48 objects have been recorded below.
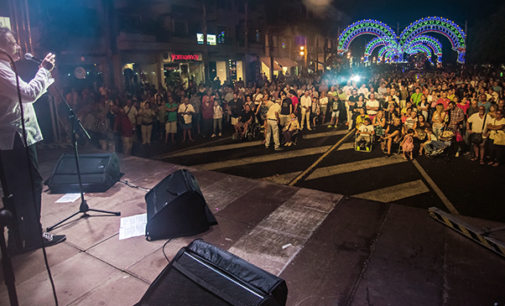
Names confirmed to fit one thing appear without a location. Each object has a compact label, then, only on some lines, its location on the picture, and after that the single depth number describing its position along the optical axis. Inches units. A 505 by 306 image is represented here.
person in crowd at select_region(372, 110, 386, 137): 414.3
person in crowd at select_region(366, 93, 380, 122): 454.9
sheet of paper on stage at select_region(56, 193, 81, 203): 225.0
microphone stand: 180.5
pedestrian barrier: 159.2
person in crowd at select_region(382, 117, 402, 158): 388.8
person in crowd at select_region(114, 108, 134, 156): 392.2
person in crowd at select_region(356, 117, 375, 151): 404.8
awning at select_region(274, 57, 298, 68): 1422.2
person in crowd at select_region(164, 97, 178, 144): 471.5
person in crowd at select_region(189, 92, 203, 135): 516.4
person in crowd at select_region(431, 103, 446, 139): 383.3
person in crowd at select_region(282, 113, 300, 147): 439.8
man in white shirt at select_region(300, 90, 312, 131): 546.0
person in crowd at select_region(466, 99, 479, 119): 382.6
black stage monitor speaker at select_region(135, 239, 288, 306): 89.7
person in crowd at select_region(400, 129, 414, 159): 372.2
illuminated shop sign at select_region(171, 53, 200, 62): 946.0
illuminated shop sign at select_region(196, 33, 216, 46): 1045.9
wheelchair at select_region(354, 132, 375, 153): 407.3
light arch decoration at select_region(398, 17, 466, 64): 1931.5
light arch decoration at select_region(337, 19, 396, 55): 2092.8
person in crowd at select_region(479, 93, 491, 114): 407.2
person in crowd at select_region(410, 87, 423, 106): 528.2
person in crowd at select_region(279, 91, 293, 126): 446.0
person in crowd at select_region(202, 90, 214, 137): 505.7
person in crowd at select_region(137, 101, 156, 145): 449.7
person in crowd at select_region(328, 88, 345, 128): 569.0
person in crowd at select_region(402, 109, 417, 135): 386.4
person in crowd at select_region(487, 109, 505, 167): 326.3
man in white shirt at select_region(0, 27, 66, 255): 133.6
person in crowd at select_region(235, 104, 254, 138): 480.0
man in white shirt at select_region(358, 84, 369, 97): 569.8
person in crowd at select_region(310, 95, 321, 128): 574.6
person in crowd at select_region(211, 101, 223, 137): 503.2
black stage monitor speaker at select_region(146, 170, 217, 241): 171.6
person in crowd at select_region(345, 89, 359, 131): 546.7
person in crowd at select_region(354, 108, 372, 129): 417.1
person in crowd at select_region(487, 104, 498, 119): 334.0
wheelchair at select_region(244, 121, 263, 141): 492.2
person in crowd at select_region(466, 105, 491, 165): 341.1
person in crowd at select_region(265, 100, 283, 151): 409.6
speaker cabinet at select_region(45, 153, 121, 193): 237.0
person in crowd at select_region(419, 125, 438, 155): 378.3
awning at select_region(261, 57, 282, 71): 1351.5
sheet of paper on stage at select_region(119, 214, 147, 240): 180.2
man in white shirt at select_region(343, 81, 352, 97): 566.3
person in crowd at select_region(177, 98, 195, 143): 478.0
